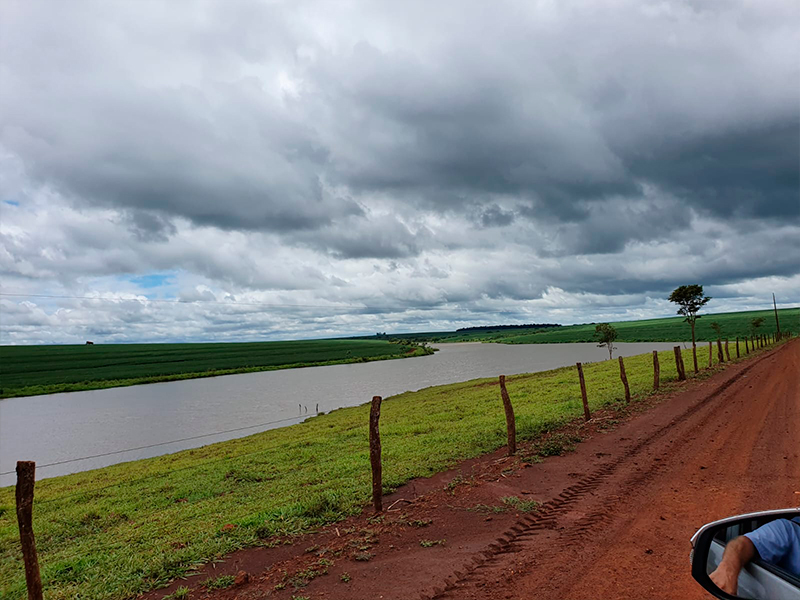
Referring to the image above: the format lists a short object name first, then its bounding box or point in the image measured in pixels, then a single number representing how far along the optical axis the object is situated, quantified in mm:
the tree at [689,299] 40375
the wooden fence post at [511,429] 13441
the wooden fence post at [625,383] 20438
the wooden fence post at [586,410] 17188
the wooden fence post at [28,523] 6707
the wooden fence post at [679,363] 26203
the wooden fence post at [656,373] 23769
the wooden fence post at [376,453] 9695
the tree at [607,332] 61375
